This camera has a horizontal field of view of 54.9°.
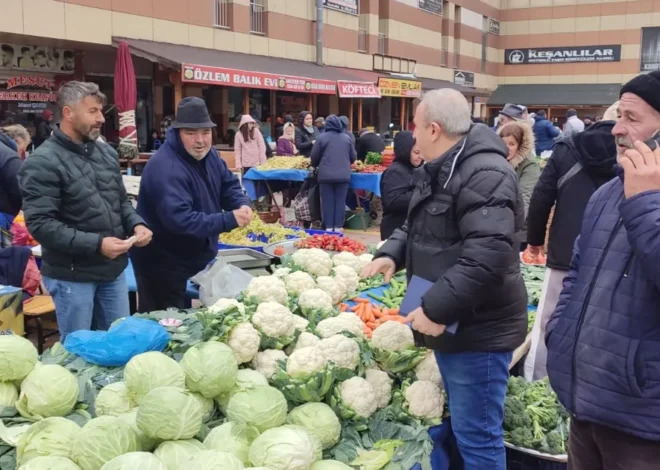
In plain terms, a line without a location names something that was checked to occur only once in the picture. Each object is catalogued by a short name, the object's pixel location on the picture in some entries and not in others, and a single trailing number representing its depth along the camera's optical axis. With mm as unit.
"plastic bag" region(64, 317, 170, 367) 2750
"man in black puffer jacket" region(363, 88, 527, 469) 2309
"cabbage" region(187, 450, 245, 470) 1893
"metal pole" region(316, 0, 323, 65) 18859
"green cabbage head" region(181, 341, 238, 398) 2461
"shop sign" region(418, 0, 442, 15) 25578
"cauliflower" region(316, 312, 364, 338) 3123
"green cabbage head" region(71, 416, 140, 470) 2025
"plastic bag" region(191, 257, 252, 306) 3924
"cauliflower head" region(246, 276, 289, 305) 3295
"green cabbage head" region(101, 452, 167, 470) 1856
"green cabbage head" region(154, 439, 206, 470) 2039
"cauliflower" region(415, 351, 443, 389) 2904
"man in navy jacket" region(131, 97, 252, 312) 3844
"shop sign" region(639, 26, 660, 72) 32219
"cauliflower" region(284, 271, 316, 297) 3699
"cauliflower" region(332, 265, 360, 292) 4145
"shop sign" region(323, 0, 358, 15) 19562
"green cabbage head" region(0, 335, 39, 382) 2518
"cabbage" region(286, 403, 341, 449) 2424
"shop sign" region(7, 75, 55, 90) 12406
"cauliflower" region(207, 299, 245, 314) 3041
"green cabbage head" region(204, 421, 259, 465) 2164
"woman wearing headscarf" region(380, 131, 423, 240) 5164
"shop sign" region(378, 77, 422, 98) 20906
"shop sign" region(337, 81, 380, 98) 18203
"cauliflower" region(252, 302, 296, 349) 2959
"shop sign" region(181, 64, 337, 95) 12875
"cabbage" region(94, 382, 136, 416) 2412
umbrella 11141
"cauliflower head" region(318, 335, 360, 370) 2822
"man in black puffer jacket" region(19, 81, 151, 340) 3393
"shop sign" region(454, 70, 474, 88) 29609
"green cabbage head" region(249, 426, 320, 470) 2051
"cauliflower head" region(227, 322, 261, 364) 2768
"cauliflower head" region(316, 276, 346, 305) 3904
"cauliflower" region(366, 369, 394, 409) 2824
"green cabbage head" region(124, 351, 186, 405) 2402
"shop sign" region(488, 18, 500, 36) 33375
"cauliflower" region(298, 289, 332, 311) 3496
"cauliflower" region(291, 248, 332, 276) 4121
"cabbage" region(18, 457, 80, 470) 1941
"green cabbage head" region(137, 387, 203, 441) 2119
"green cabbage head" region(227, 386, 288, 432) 2297
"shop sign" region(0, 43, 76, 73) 12305
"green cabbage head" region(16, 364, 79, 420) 2398
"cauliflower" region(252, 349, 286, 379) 2812
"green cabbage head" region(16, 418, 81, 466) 2113
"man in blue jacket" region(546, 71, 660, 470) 1803
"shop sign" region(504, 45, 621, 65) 32844
